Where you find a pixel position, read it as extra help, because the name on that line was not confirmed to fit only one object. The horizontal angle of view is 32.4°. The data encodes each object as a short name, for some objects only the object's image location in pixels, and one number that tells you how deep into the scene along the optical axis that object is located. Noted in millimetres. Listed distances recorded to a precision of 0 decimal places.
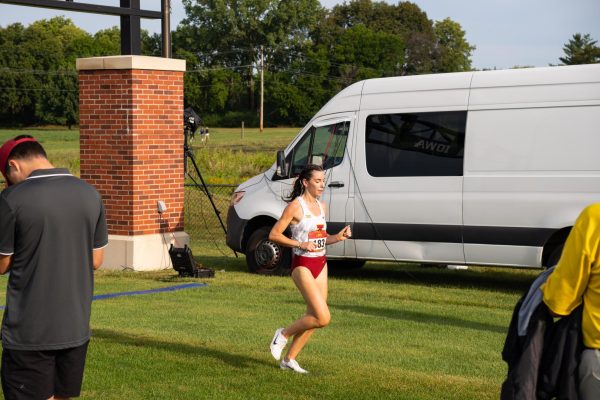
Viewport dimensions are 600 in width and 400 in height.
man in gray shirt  4855
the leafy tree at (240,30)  101875
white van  12766
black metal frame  14914
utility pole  87500
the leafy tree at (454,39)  120519
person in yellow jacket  4238
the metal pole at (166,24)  16578
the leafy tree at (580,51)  108938
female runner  7906
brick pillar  15641
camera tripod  16578
